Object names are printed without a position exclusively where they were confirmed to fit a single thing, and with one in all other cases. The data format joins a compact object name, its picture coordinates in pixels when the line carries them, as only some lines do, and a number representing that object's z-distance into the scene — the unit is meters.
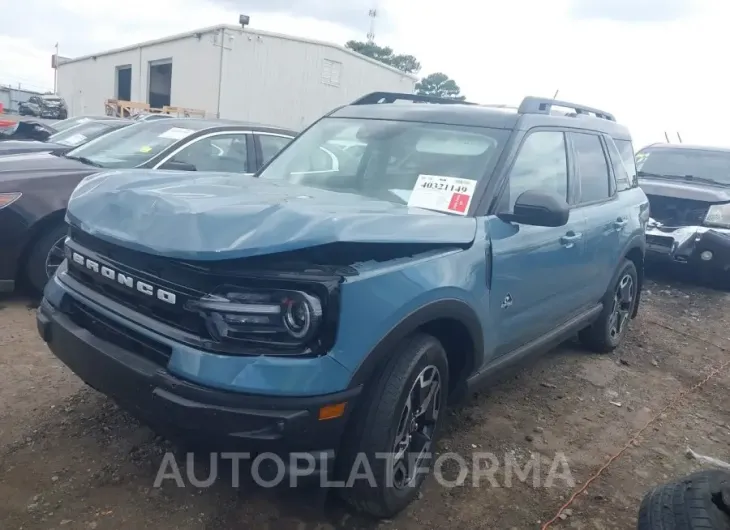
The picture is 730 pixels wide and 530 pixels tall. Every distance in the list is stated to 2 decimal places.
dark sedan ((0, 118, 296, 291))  4.45
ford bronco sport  2.17
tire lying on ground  2.23
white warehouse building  22.72
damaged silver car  7.17
